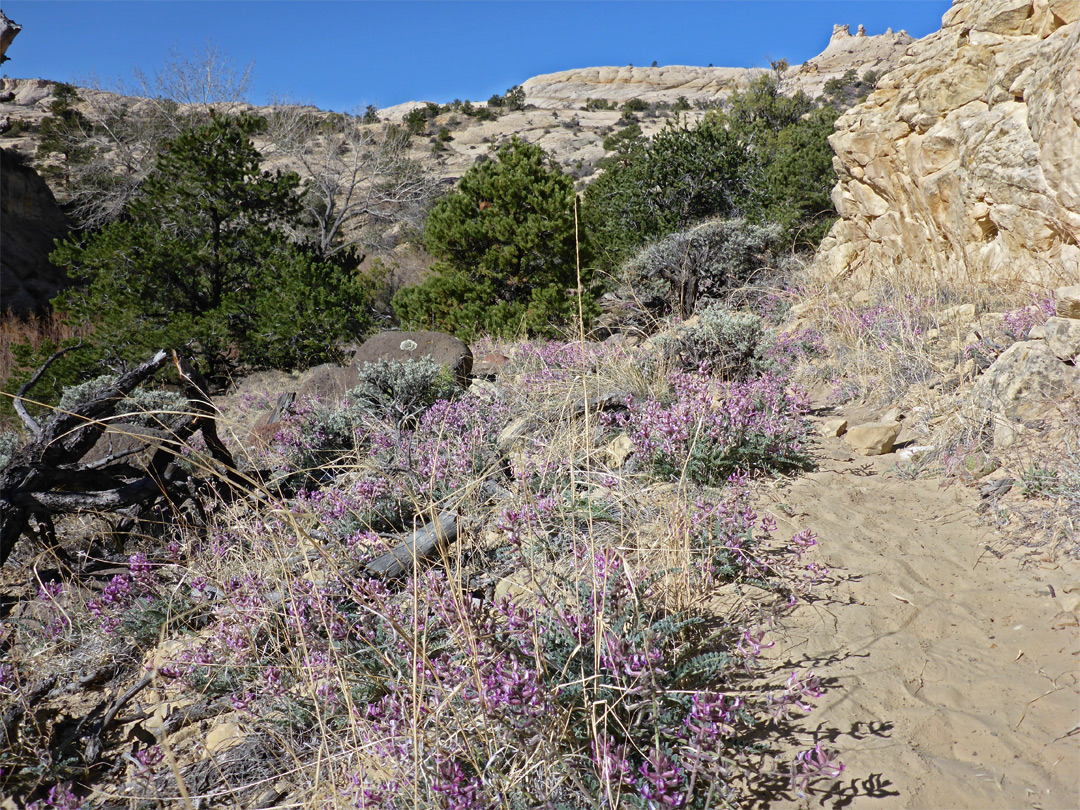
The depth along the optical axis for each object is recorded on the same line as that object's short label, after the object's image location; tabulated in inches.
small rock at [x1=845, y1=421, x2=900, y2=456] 140.7
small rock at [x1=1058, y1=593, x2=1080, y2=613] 85.4
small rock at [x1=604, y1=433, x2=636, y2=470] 140.2
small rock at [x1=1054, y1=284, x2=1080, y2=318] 124.3
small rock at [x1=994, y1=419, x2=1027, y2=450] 121.6
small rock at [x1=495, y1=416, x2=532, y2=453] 152.0
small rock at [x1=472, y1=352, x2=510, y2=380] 258.5
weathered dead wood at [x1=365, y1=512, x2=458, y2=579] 104.4
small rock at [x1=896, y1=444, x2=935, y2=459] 133.1
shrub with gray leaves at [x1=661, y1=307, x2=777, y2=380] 187.2
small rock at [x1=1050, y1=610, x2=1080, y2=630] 83.6
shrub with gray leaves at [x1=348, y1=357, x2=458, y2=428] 191.6
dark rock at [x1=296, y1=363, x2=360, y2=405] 230.5
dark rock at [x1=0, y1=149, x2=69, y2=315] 536.7
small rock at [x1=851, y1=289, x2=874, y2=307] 247.6
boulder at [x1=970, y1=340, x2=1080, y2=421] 123.0
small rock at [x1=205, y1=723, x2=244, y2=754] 88.1
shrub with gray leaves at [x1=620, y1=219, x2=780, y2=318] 326.0
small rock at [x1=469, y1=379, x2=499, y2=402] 193.9
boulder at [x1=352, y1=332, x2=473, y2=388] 245.4
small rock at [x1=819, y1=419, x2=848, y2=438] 154.3
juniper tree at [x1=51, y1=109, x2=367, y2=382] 340.8
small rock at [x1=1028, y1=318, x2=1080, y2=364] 123.0
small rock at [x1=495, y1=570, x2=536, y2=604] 101.3
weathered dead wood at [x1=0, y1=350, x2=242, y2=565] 123.2
